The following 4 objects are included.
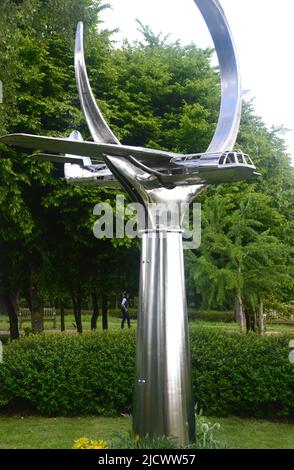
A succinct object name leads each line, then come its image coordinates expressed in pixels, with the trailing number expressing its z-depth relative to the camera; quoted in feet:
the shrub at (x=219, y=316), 95.02
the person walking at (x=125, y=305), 66.03
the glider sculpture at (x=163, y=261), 18.71
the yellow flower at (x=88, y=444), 17.22
